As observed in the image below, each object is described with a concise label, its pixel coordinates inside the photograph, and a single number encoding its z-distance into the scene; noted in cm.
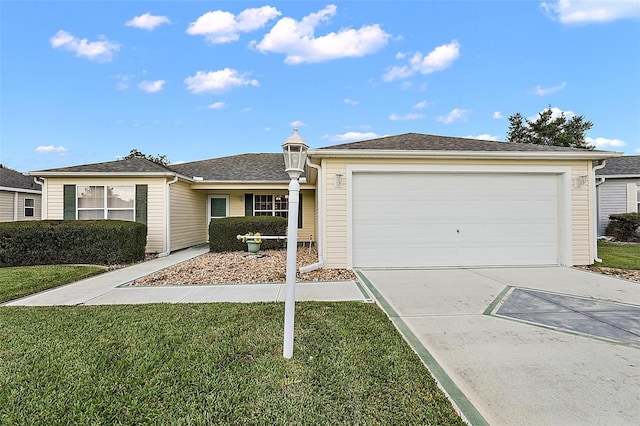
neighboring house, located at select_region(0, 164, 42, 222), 1346
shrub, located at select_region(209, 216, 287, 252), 1066
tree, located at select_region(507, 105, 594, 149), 2580
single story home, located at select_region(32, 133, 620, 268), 730
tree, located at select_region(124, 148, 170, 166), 3269
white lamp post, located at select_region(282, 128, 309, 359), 282
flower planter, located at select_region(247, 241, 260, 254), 1005
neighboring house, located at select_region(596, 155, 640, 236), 1393
